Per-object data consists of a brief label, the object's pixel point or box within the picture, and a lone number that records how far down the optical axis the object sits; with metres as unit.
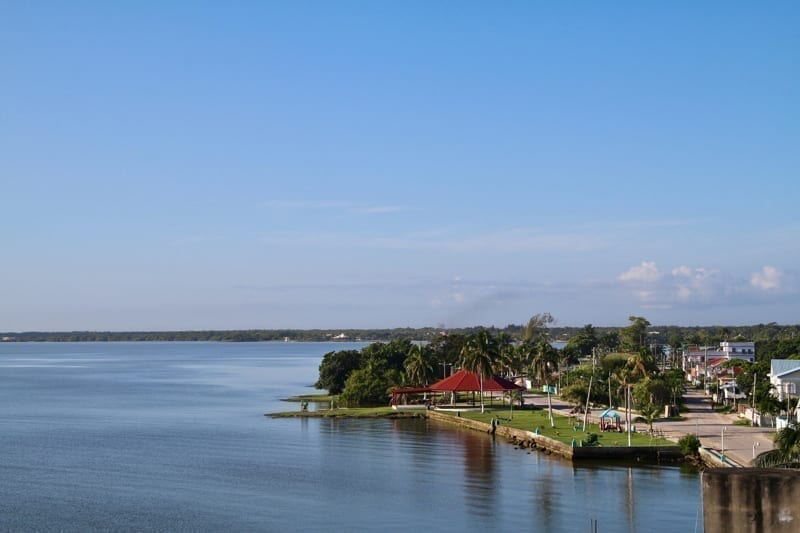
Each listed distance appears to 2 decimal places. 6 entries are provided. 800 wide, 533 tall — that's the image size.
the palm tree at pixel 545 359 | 118.00
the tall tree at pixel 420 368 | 120.06
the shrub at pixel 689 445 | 64.56
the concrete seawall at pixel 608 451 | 65.06
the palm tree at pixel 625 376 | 90.81
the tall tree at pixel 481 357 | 103.88
